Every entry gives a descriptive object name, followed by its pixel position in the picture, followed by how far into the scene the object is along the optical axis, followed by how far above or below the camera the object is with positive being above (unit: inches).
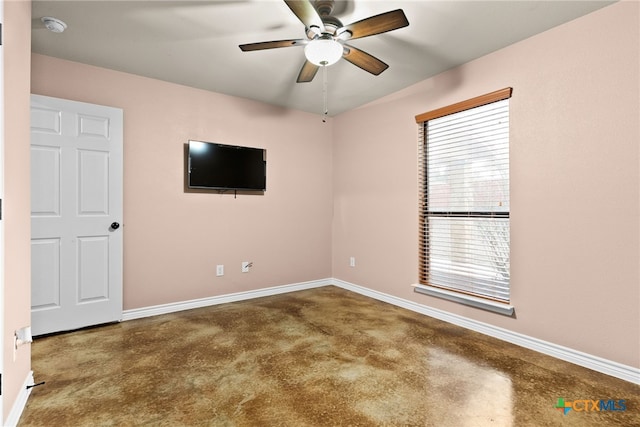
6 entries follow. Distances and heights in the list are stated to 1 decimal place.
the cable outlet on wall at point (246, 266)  152.8 -23.6
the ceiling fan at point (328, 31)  71.9 +44.5
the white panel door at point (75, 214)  106.2 +0.8
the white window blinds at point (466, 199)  108.4 +6.0
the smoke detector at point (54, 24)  88.4 +53.5
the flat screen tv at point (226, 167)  136.7 +21.9
